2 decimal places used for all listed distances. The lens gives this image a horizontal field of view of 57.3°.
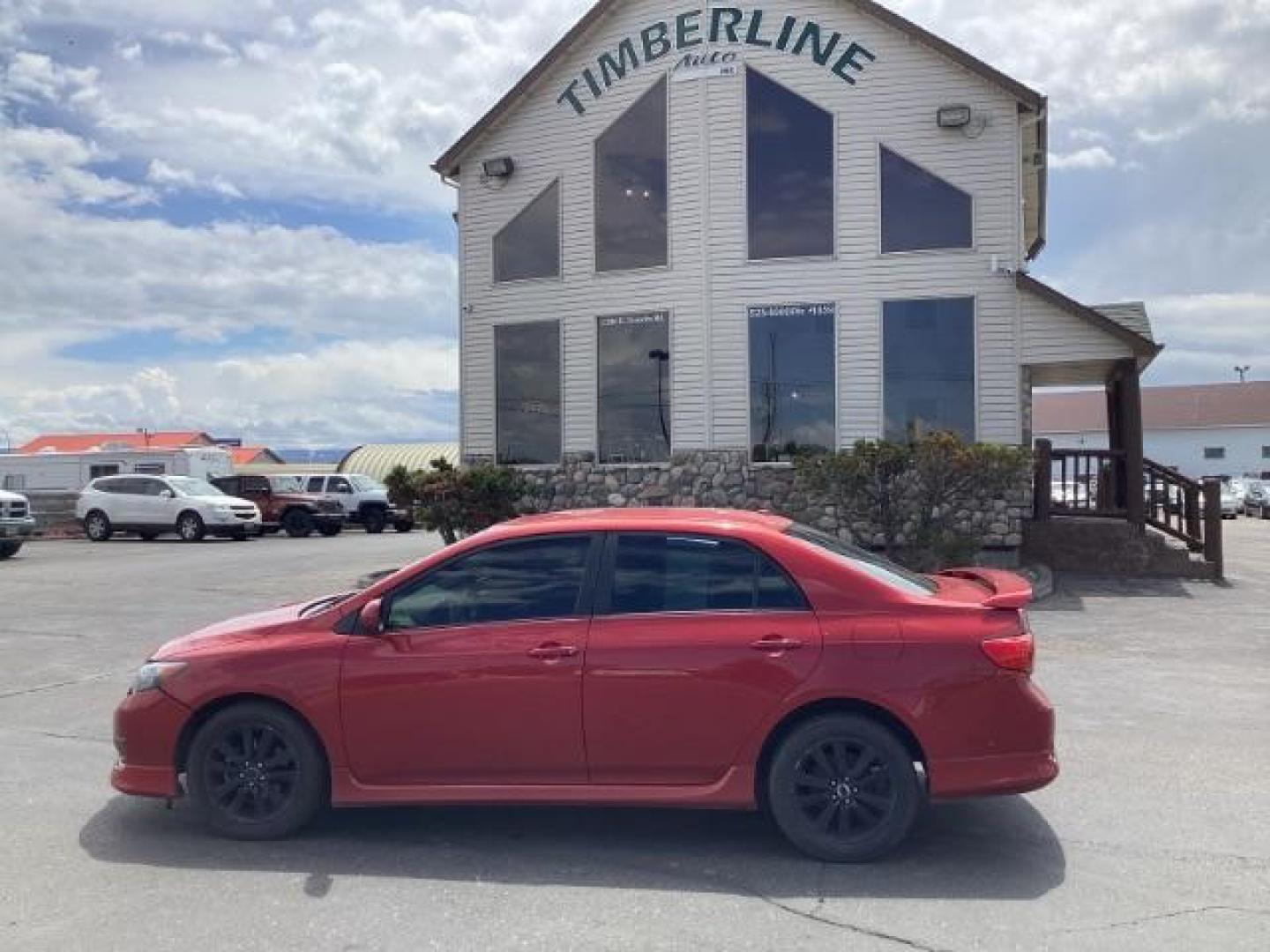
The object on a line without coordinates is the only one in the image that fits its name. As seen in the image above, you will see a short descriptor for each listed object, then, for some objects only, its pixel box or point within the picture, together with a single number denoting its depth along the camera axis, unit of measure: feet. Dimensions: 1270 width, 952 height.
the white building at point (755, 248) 51.06
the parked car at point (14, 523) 77.66
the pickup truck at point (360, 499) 106.52
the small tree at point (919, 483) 45.70
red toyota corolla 16.20
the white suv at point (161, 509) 93.61
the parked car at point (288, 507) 101.14
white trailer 109.29
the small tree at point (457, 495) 50.93
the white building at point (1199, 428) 250.16
